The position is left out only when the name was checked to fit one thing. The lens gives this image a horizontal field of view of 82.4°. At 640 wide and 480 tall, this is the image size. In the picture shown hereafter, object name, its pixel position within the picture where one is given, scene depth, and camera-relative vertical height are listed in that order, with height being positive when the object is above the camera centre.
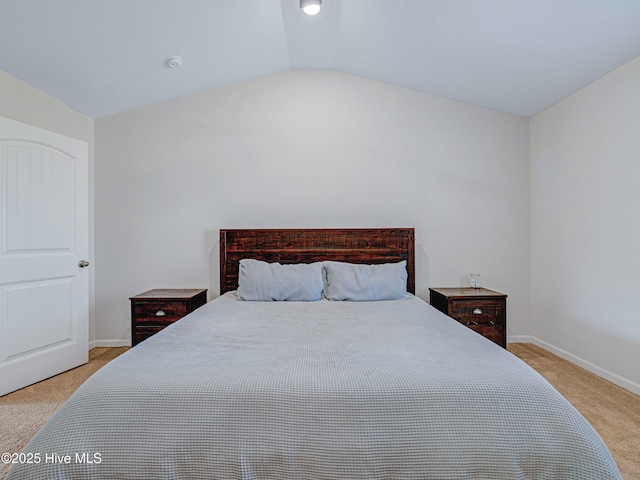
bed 1.12 -0.59
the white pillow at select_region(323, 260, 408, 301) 2.96 -0.34
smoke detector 2.93 +1.45
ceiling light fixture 2.49 +1.62
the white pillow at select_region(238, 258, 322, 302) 2.94 -0.34
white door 2.60 -0.10
